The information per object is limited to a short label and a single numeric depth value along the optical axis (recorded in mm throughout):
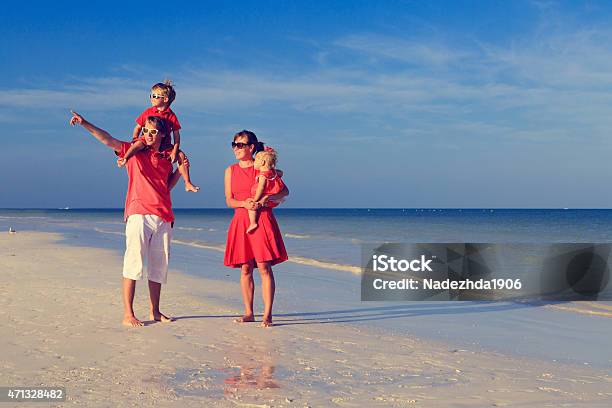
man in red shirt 6250
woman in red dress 6348
